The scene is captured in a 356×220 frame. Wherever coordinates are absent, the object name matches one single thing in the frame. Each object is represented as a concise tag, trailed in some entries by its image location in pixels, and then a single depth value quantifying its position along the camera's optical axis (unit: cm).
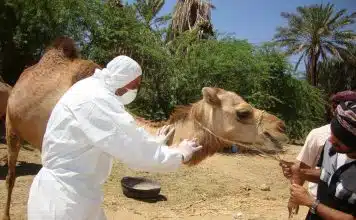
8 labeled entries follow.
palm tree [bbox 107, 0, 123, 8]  1394
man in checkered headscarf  238
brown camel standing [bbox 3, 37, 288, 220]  358
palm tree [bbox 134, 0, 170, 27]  1495
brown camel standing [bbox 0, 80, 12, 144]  757
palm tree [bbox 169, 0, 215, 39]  1912
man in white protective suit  239
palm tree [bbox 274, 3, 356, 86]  2765
